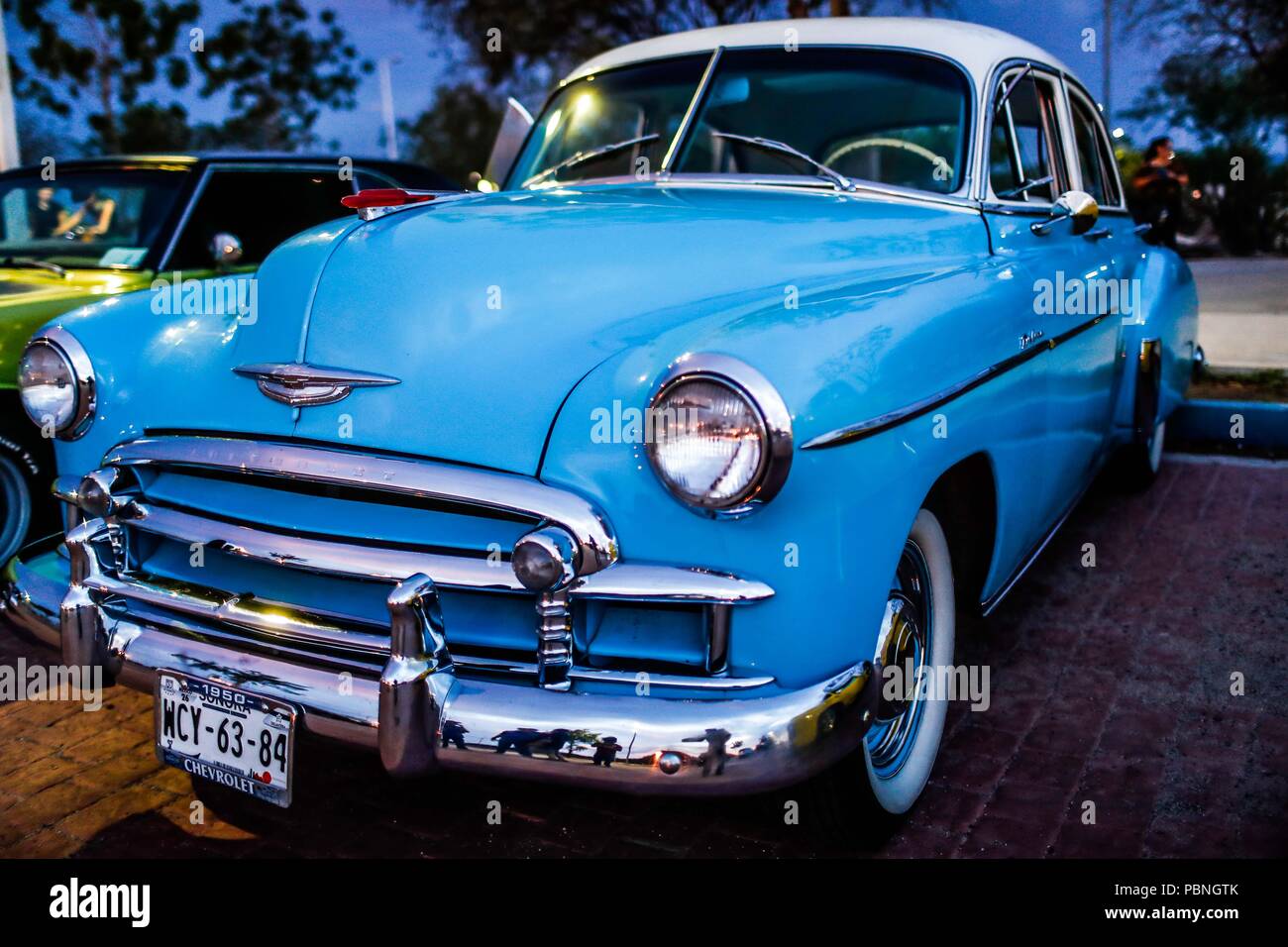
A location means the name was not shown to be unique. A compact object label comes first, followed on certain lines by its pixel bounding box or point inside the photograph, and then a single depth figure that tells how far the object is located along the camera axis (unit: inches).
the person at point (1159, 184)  270.8
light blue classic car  71.1
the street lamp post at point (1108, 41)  552.8
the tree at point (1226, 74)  554.9
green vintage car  156.7
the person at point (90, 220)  208.7
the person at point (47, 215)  201.6
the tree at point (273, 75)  703.1
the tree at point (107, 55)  597.0
